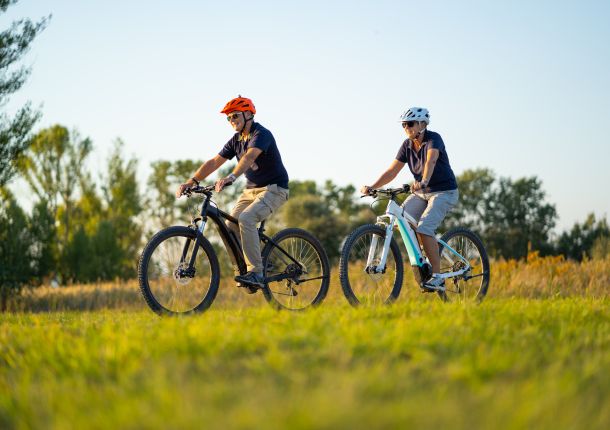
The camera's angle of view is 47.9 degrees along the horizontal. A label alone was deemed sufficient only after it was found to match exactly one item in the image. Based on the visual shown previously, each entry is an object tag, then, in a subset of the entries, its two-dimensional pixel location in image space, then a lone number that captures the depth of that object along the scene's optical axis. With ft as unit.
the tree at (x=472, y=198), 183.32
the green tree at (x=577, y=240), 146.10
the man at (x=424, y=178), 26.76
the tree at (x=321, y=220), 163.73
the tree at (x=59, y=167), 131.85
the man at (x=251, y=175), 24.36
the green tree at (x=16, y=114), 61.05
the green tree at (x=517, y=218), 165.58
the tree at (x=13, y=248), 74.13
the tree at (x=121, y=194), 138.00
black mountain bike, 22.65
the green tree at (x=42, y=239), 83.13
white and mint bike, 25.30
